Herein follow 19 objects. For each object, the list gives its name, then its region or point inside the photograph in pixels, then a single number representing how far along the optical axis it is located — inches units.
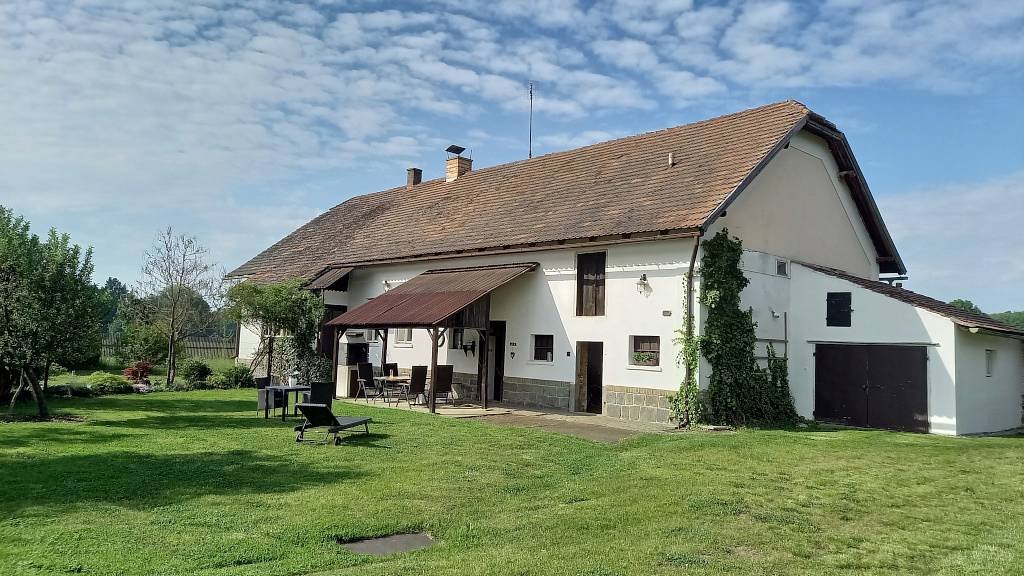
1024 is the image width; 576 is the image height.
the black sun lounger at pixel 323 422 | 438.3
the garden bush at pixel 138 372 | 911.7
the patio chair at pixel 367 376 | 817.5
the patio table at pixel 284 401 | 568.3
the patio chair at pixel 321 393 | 501.0
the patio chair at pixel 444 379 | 708.7
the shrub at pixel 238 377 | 916.0
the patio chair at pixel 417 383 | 707.4
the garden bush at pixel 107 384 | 754.2
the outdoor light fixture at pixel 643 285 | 626.5
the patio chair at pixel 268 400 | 569.0
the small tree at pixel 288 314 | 888.3
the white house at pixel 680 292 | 603.8
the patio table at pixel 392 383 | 730.5
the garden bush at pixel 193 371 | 883.4
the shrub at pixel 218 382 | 898.1
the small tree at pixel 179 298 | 1073.5
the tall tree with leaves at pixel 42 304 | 506.9
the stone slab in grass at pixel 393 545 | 235.1
